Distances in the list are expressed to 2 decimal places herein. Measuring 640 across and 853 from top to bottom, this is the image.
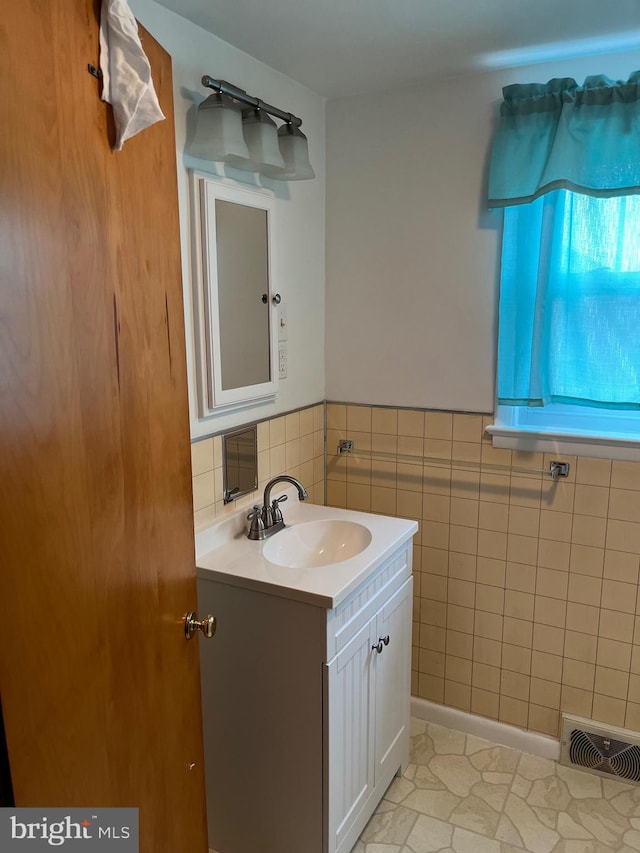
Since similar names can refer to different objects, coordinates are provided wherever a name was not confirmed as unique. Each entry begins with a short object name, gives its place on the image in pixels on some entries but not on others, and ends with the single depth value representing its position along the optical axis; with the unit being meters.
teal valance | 1.86
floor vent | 2.19
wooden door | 0.87
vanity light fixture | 1.70
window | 1.90
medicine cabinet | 1.82
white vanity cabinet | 1.70
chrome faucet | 2.00
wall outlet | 2.25
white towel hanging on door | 1.02
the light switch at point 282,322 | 2.21
